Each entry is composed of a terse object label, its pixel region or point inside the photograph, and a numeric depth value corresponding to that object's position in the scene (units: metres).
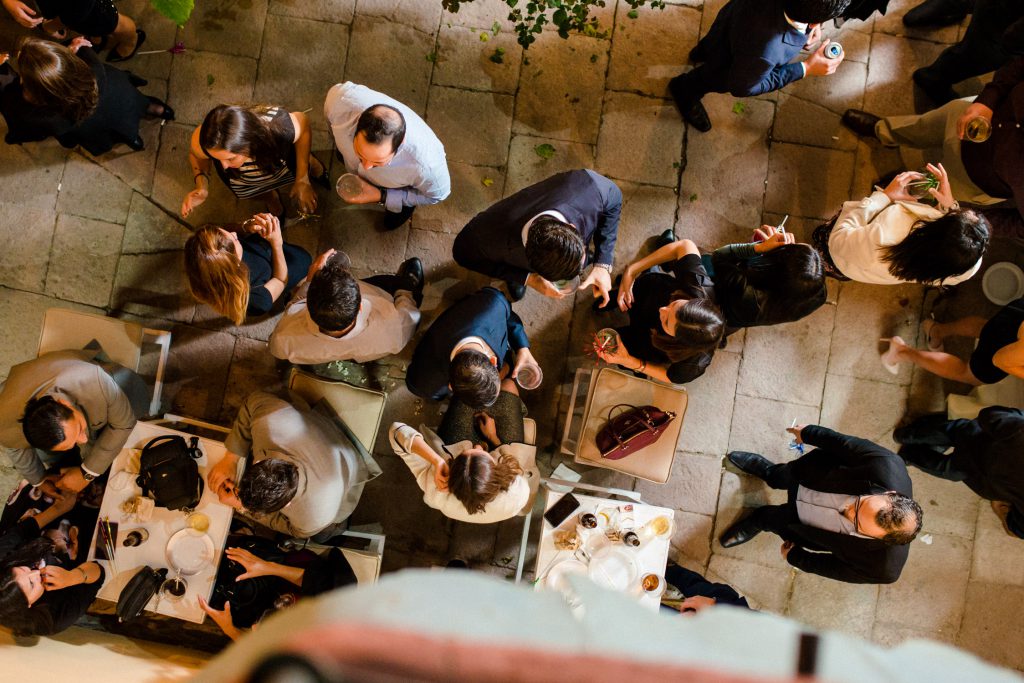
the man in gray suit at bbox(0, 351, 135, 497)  2.85
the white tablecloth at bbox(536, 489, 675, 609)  3.27
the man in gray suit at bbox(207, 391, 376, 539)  2.78
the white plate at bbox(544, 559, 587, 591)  3.24
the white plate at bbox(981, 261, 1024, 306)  3.92
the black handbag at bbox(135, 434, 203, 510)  3.08
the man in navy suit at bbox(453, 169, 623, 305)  2.72
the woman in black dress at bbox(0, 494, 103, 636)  3.06
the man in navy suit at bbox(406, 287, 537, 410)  2.77
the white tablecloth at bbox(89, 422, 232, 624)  3.16
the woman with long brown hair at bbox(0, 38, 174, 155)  2.88
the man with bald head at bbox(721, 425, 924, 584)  2.93
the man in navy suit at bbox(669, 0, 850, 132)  2.89
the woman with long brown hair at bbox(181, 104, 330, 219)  2.85
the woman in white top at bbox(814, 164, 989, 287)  2.86
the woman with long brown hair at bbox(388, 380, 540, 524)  2.95
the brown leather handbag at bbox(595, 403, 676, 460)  3.31
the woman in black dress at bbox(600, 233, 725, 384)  2.80
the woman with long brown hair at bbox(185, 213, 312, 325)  2.84
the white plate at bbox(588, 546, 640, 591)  3.23
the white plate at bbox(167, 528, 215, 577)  3.16
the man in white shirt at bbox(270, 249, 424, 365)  2.77
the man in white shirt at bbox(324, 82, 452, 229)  2.83
